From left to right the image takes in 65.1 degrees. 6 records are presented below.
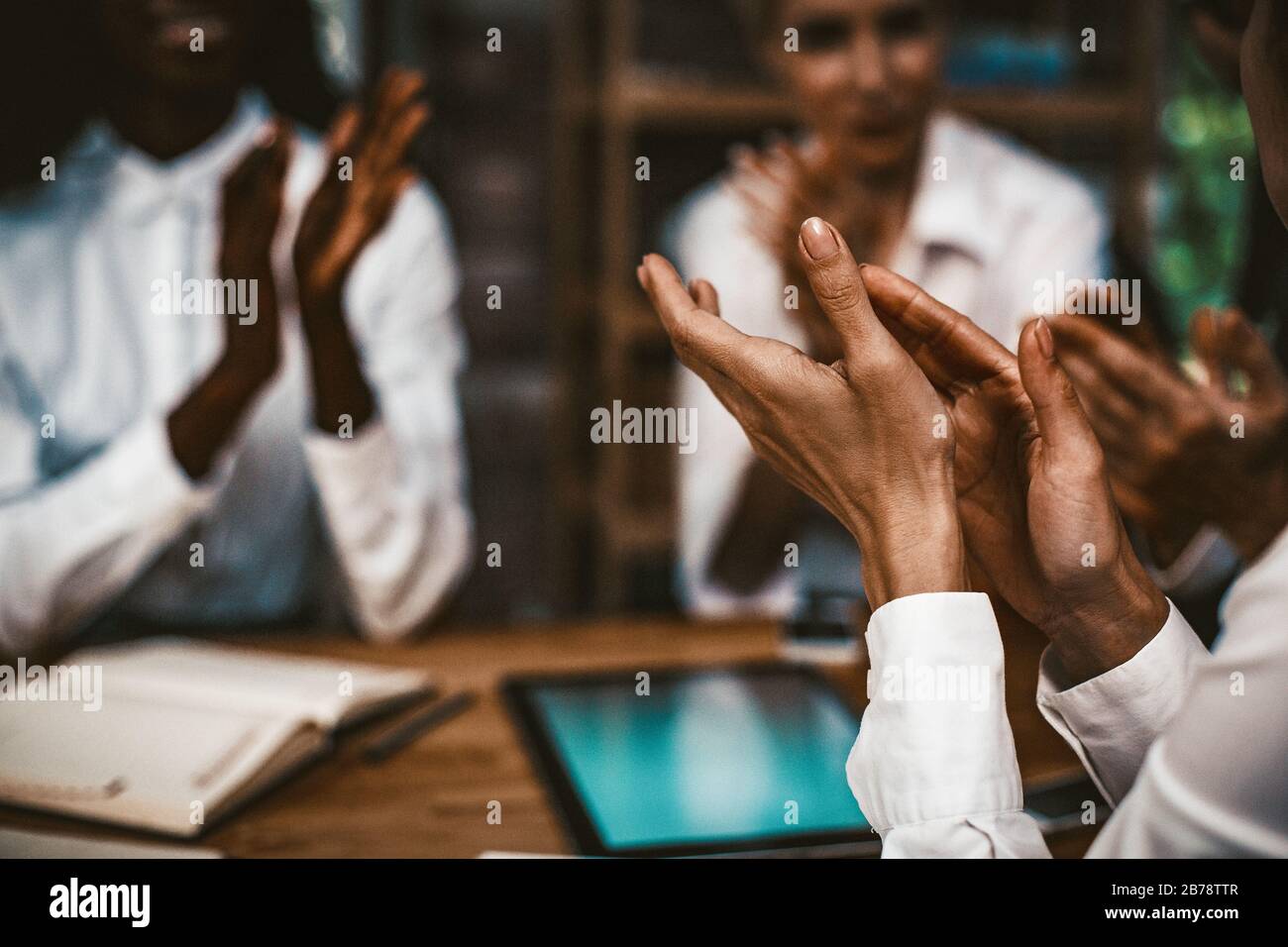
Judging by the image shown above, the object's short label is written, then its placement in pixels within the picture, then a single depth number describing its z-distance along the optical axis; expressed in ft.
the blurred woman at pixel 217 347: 3.40
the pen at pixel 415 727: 2.60
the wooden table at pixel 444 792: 2.21
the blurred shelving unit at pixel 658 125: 6.18
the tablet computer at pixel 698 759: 2.17
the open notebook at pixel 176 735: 2.24
